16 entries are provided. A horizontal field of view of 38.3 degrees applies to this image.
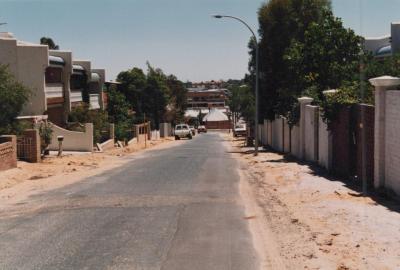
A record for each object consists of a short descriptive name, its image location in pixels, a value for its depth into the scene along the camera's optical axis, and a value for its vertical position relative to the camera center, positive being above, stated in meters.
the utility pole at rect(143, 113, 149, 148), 67.92 -0.86
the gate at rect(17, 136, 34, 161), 26.64 -1.27
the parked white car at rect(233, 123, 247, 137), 84.50 -2.16
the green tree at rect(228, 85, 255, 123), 66.28 +2.77
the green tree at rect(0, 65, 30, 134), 25.83 +0.95
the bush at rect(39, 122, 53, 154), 29.48 -0.79
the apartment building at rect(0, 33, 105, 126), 35.62 +3.15
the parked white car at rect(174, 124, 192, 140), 72.31 -1.65
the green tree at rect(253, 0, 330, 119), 39.84 +6.09
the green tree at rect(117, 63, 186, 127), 74.56 +3.69
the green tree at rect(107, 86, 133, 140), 60.25 +1.19
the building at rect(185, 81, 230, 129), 143.49 -0.40
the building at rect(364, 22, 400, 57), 38.78 +5.53
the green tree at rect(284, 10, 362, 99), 26.50 +2.99
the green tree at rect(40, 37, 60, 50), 90.88 +12.51
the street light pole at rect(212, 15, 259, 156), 33.03 +1.33
